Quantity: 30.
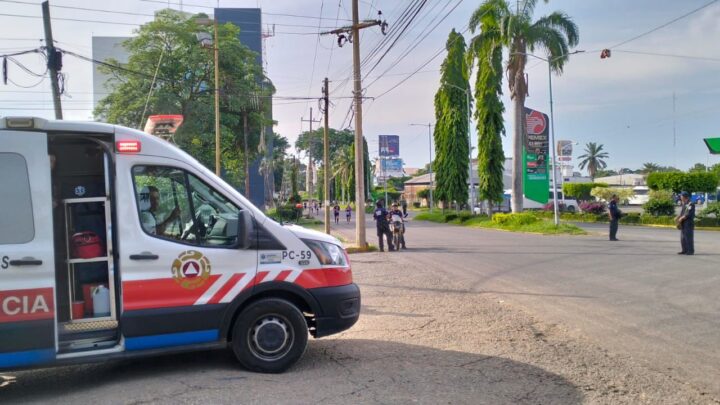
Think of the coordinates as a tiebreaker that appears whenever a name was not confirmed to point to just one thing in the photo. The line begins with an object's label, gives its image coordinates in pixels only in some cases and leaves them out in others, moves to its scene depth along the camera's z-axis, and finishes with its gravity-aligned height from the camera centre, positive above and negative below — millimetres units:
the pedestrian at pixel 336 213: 46188 -1082
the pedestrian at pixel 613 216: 21556 -960
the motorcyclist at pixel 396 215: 20106 -610
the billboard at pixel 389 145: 61181 +5901
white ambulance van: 5148 -539
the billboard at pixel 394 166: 73812 +4140
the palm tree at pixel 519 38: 29266 +8104
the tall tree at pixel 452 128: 43031 +5405
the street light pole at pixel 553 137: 28261 +2793
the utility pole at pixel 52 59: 15977 +4176
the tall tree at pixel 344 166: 86188 +5239
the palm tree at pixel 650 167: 111438 +4429
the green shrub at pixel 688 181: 39750 +503
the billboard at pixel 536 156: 30156 +2064
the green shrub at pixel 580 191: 62594 +139
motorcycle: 20266 -1082
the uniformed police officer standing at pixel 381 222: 19734 -834
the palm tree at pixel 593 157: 113000 +6743
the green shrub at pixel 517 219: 31361 -1391
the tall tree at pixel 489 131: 37031 +4334
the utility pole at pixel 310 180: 61953 +2235
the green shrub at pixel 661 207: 34625 -1066
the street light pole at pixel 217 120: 28641 +4206
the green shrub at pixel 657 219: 32844 -1760
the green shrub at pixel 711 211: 31380 -1283
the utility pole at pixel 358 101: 20531 +3581
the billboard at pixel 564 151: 44438 +3226
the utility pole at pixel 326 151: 26875 +2392
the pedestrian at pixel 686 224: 15606 -976
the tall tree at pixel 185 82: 31391 +7173
